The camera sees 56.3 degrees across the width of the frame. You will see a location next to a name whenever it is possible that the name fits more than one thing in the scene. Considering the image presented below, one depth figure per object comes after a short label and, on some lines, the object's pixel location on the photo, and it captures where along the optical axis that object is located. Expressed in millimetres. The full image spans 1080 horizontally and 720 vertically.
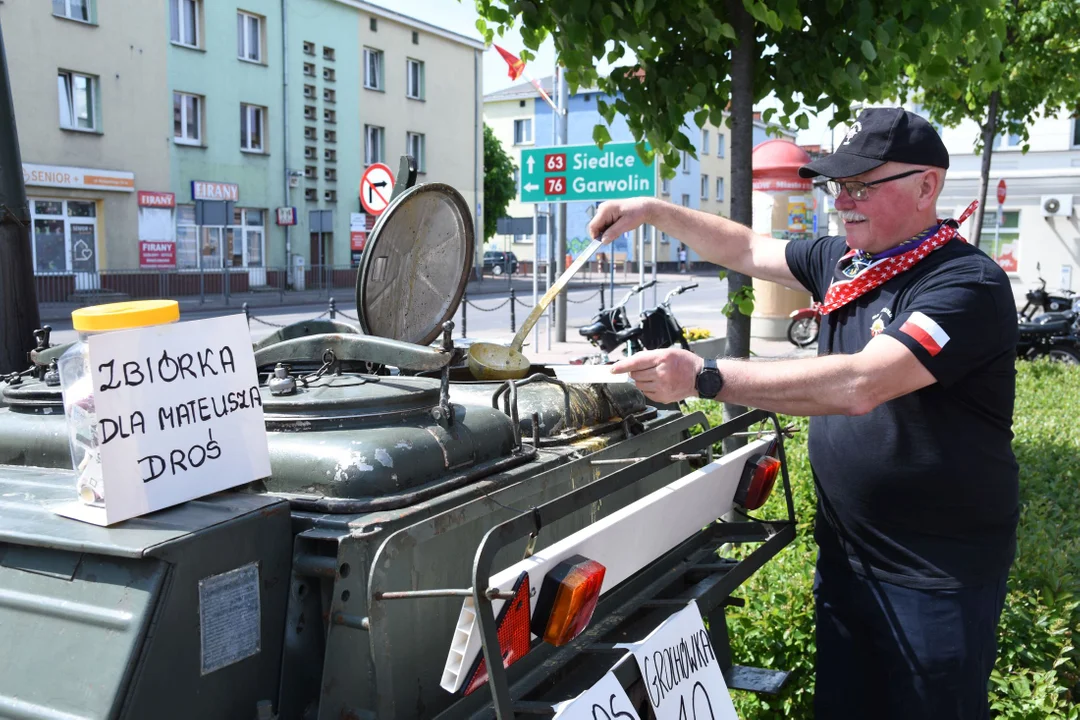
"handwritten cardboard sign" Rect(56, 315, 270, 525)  1849
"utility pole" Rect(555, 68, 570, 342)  15250
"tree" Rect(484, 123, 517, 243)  43406
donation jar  1847
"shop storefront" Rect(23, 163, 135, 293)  24734
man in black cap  2326
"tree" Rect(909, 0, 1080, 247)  9172
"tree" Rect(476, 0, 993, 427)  4039
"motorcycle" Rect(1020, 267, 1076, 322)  15148
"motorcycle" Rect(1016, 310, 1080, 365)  12492
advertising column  15180
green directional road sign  11727
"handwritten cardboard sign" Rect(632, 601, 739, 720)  2207
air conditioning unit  25781
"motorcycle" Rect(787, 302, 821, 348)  15742
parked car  46906
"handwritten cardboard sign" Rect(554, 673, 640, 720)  1871
